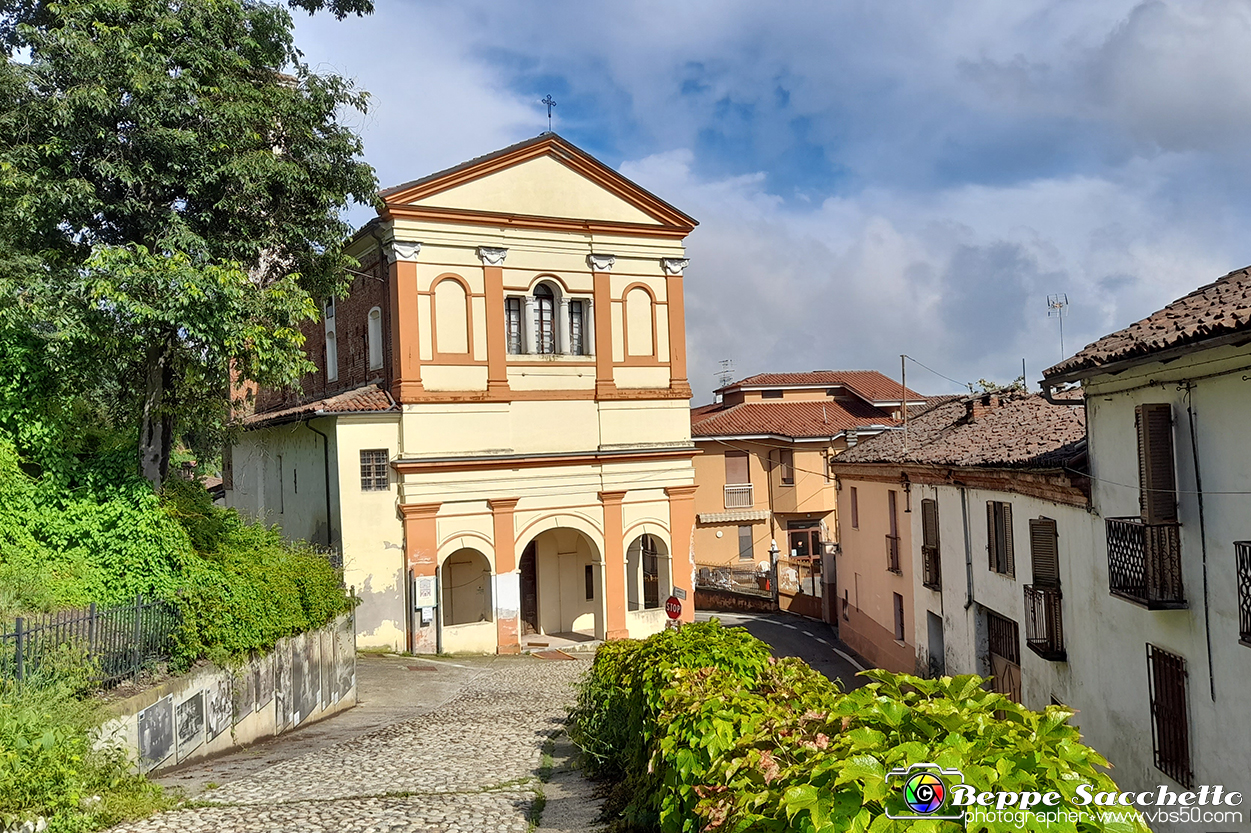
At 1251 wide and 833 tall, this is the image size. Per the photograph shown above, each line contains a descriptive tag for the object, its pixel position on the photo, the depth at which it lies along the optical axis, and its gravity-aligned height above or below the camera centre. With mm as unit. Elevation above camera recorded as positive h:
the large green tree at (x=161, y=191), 12320 +4489
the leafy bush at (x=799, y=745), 3350 -1423
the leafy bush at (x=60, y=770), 7043 -2244
